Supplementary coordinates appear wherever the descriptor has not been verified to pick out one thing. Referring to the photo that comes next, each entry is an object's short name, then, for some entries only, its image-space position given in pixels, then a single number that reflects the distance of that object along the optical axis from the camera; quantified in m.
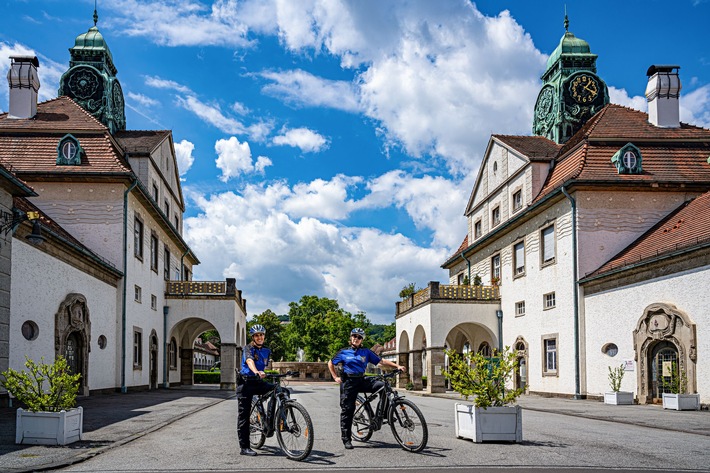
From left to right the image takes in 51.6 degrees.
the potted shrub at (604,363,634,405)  23.23
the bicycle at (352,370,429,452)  9.85
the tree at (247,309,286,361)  98.19
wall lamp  15.17
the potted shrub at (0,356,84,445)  10.78
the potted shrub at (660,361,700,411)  19.94
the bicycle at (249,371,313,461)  9.35
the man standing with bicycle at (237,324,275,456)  9.85
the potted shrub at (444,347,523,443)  11.12
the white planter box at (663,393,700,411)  19.92
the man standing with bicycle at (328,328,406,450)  10.24
